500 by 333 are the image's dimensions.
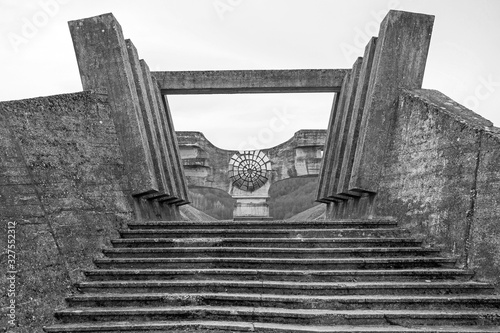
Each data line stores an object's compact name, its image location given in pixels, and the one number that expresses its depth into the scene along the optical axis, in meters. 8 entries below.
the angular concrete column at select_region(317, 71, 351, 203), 10.38
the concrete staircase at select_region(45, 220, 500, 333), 4.23
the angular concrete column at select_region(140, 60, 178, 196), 9.22
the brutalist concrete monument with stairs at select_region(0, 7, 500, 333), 4.42
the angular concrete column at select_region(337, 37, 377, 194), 8.38
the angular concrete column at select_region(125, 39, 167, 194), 8.18
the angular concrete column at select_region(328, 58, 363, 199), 9.53
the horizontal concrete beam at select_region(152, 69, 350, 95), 10.22
